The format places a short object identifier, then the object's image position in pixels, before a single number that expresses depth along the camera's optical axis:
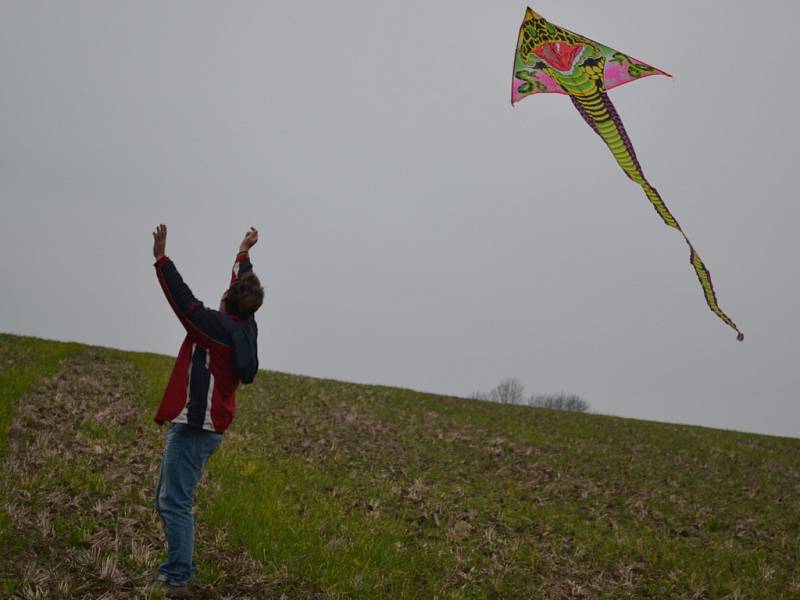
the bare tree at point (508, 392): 122.38
